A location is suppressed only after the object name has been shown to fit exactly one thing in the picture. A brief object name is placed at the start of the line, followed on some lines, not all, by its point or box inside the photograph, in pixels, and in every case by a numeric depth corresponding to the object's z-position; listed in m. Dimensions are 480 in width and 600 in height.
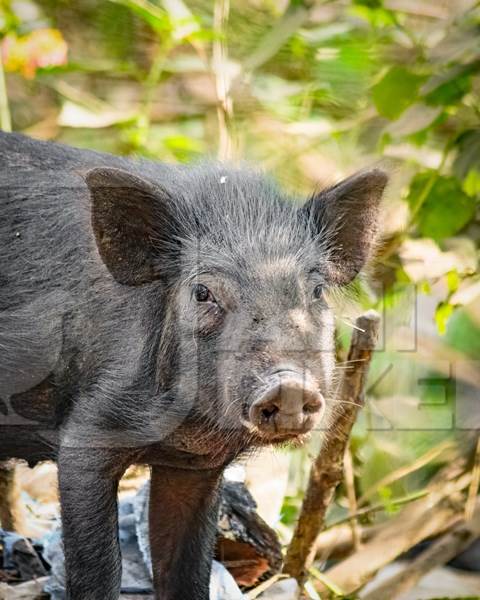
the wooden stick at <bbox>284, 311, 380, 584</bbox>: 8.55
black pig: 7.39
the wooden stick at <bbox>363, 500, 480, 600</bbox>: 9.41
